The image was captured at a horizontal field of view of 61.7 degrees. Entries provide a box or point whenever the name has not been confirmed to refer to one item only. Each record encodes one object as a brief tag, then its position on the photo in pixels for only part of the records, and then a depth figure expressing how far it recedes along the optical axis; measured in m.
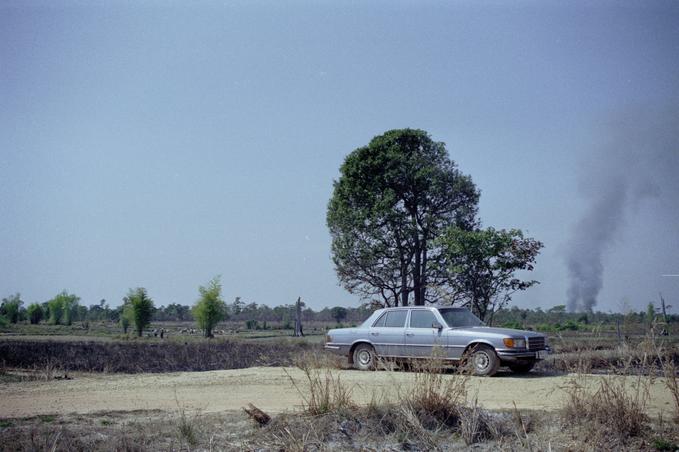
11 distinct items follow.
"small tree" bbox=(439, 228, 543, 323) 22.61
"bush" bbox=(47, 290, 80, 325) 72.38
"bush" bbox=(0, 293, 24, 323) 64.94
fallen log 7.25
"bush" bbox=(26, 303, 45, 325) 72.00
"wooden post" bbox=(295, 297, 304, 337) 43.30
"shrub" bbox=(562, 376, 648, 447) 6.58
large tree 25.73
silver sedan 11.70
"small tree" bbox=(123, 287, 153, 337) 49.81
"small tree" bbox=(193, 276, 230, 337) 50.16
